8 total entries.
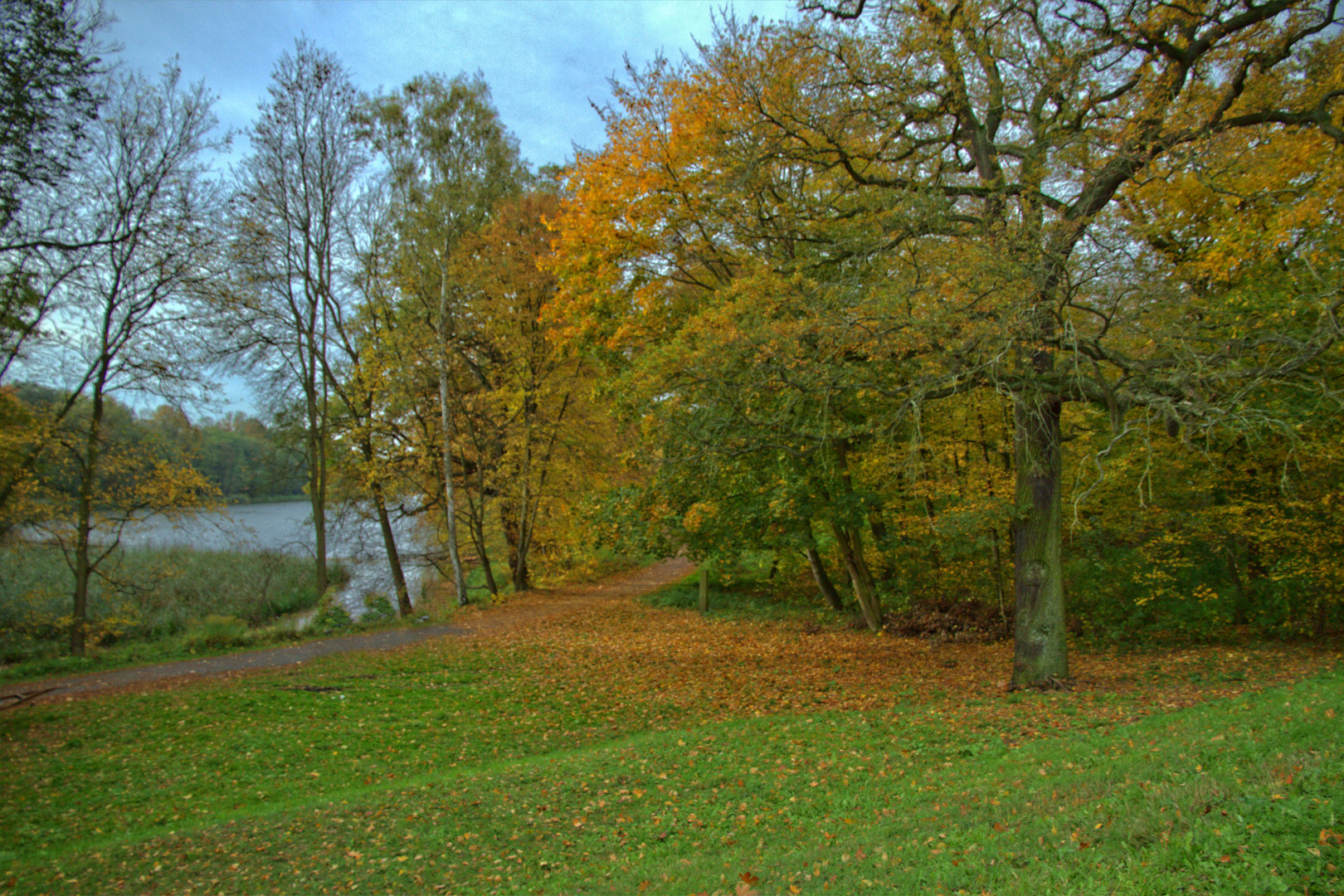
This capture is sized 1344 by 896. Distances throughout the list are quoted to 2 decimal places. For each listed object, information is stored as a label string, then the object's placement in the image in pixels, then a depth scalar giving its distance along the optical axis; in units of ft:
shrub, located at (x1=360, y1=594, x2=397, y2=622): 57.61
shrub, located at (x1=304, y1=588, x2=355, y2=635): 51.24
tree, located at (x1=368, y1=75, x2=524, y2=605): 62.44
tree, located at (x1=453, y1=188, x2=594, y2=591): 65.10
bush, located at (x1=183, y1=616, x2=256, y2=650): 44.88
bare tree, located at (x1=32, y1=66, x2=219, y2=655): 44.57
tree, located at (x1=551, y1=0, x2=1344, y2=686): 25.13
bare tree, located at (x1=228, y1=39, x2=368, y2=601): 57.41
